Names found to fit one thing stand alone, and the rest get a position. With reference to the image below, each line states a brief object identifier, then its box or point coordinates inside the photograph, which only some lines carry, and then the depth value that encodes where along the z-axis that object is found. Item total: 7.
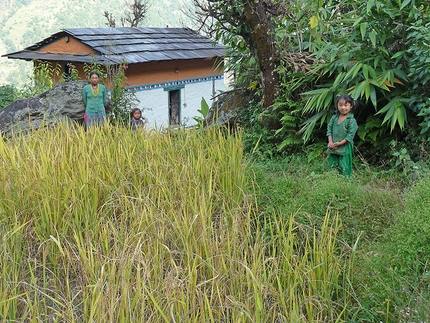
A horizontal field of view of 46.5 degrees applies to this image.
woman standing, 7.54
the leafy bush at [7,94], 15.31
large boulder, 7.93
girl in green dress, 4.89
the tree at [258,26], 6.43
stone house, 13.49
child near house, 6.91
